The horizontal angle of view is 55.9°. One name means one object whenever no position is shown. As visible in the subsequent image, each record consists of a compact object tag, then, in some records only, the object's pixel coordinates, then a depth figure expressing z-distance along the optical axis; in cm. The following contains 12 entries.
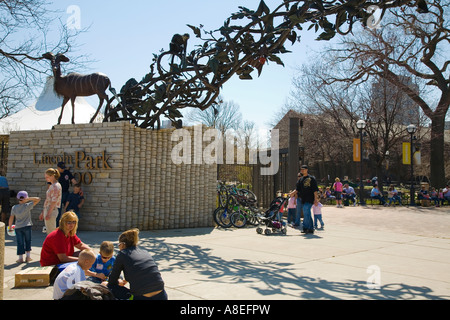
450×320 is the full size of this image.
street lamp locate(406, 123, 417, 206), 2297
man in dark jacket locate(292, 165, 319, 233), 1136
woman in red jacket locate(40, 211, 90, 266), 573
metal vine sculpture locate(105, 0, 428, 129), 786
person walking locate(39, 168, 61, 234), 756
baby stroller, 1108
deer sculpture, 1184
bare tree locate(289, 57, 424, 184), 2862
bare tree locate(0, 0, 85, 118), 1327
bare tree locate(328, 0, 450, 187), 2692
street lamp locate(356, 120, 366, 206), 2242
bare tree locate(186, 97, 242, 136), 4041
